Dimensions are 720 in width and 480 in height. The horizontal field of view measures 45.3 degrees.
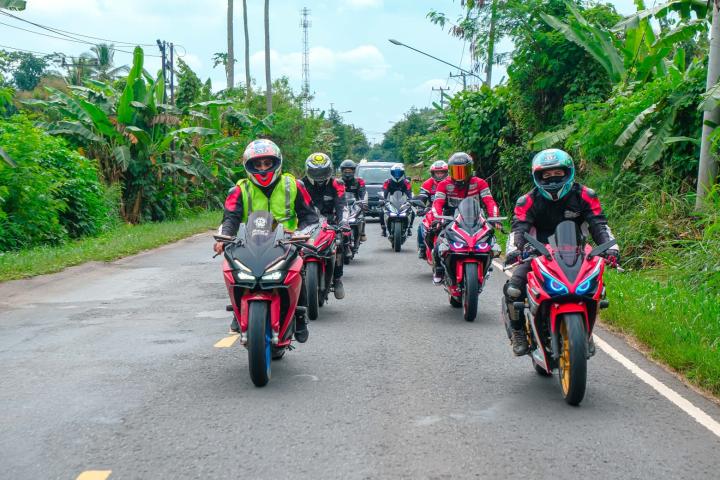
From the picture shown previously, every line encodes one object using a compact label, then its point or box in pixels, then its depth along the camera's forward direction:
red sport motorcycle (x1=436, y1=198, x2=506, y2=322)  9.72
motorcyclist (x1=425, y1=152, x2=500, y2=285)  11.39
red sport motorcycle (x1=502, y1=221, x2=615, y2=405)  5.92
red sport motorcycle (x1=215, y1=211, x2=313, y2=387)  6.34
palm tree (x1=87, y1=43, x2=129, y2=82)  63.91
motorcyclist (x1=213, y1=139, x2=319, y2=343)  7.55
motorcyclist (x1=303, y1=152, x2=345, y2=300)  11.55
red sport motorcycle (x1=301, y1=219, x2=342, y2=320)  9.69
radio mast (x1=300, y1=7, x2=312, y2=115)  86.30
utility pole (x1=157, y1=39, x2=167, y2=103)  29.22
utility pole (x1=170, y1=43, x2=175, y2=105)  29.33
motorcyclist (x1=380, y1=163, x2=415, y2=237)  19.09
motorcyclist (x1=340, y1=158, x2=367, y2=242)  17.62
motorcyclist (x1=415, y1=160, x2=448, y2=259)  13.50
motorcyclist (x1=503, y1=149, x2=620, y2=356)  6.85
